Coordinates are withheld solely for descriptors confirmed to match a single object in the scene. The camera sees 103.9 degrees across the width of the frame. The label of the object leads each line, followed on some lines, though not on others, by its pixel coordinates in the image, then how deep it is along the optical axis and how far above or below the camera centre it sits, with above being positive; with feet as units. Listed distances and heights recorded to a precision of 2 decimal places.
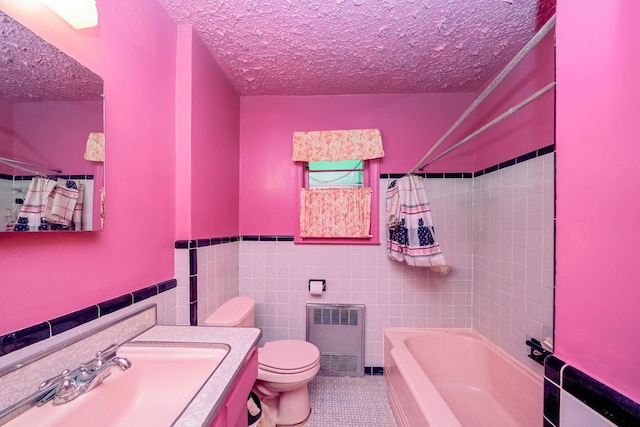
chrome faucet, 2.34 -1.68
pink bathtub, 4.29 -3.54
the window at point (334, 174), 7.44 +1.13
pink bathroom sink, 2.29 -1.89
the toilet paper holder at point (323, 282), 7.09 -1.99
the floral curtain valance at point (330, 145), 7.01 +1.89
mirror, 2.22 +0.75
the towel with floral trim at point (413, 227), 5.86 -0.35
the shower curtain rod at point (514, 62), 2.58 +1.88
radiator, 6.95 -3.47
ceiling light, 2.59 +2.16
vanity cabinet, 2.42 -2.02
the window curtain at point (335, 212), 7.03 +0.00
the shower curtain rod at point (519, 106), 3.38 +1.53
